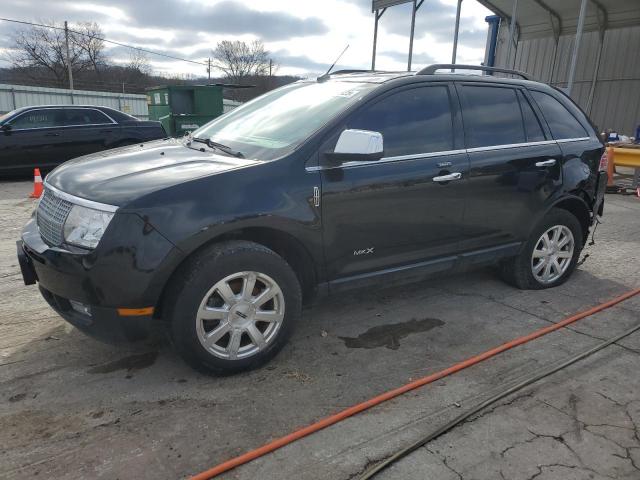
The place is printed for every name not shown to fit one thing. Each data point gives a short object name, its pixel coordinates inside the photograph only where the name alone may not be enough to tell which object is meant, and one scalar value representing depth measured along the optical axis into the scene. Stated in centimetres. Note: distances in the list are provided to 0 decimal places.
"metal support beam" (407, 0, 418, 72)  1723
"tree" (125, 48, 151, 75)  5391
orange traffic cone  785
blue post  1862
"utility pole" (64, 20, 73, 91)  4179
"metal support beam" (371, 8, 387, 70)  1862
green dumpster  1473
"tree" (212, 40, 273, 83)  6397
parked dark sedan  952
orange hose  226
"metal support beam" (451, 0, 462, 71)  1584
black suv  263
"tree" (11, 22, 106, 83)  5375
